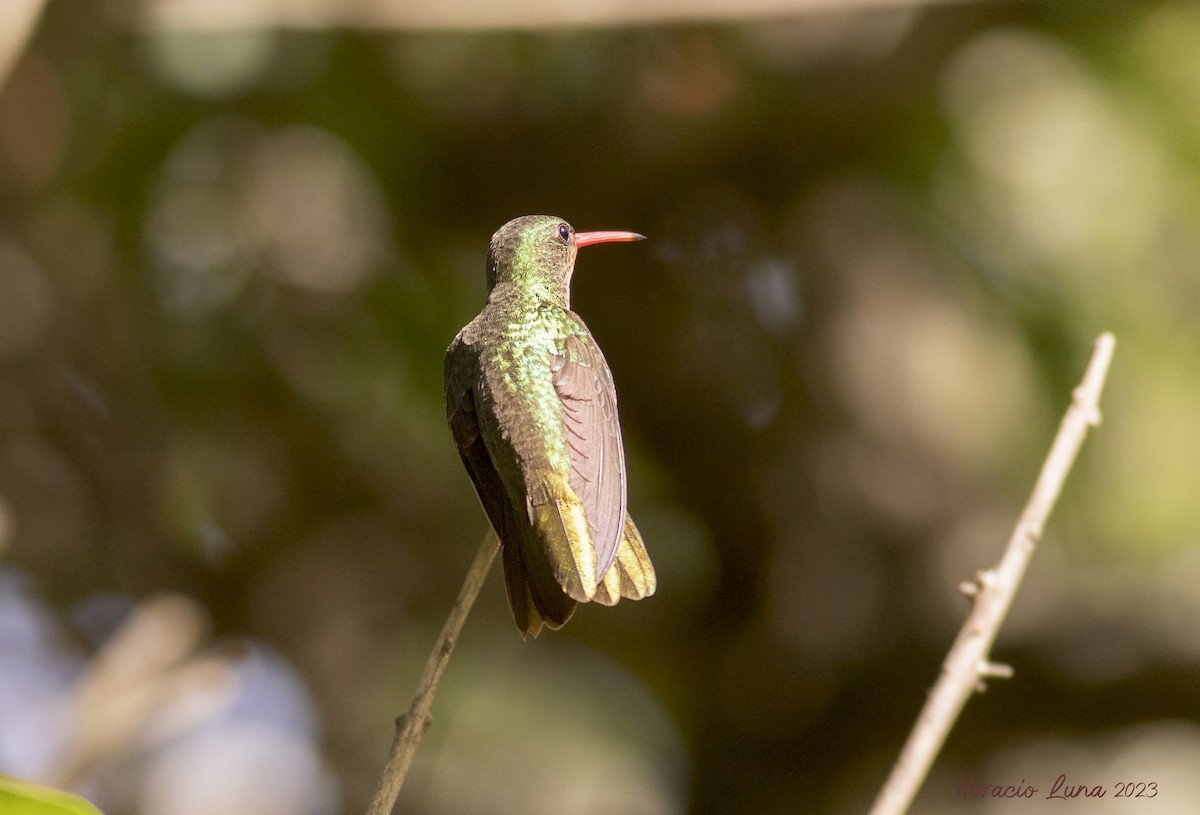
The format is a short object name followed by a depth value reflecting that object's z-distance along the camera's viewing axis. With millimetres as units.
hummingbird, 3452
